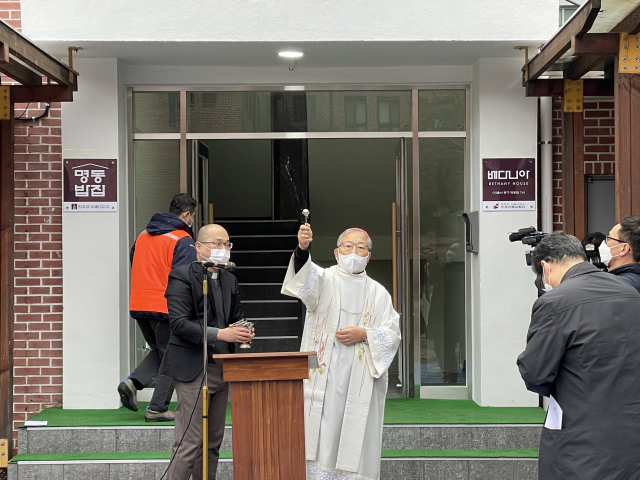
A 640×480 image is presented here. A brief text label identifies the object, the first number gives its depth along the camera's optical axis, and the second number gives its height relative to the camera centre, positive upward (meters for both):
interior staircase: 9.45 -0.47
